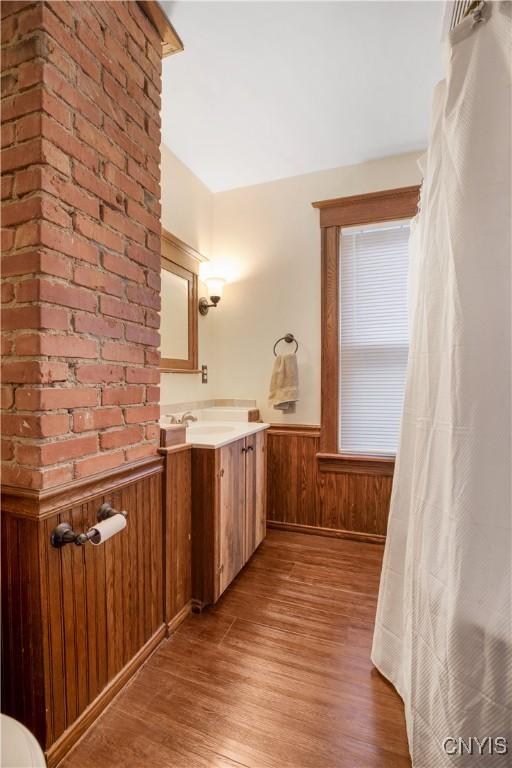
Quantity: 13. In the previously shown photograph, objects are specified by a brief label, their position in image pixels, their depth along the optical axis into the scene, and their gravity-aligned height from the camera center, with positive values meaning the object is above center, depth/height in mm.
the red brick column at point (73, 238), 971 +463
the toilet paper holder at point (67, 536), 997 -437
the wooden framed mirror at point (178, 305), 2219 +549
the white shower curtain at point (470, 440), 803 -137
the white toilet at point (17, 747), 642 -697
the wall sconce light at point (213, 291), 2684 +726
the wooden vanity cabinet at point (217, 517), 1681 -674
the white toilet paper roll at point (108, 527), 1012 -433
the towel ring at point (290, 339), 2689 +359
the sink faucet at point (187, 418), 2303 -222
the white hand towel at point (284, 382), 2584 +22
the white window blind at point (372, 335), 2422 +358
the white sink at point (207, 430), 2170 -288
